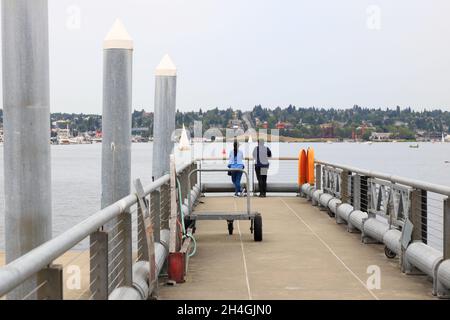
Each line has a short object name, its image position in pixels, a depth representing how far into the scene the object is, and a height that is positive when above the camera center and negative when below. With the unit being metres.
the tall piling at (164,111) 16.53 +0.23
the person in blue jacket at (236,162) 22.55 -1.08
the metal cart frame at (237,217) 13.07 -1.50
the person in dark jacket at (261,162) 23.38 -1.11
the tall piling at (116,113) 9.69 +0.11
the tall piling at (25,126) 6.23 -0.03
